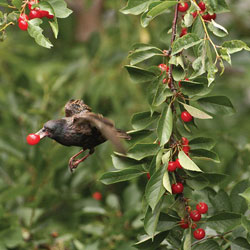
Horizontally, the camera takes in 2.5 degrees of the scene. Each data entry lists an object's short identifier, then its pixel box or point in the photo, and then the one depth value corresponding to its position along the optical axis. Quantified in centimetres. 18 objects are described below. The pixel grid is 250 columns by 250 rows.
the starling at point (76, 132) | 1120
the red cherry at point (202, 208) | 1125
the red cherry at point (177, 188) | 1117
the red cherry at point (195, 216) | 1122
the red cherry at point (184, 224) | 1122
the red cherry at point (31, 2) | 1116
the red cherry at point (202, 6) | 1121
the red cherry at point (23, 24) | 1115
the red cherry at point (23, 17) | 1115
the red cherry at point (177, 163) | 1115
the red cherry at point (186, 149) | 1119
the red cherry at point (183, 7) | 1124
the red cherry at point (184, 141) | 1121
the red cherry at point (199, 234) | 1121
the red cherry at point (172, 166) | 1115
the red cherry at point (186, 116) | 1118
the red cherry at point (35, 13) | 1116
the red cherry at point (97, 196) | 1195
